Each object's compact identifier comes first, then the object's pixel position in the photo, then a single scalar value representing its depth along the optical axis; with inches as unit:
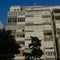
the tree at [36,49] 825.7
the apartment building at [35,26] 1091.7
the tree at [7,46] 755.8
